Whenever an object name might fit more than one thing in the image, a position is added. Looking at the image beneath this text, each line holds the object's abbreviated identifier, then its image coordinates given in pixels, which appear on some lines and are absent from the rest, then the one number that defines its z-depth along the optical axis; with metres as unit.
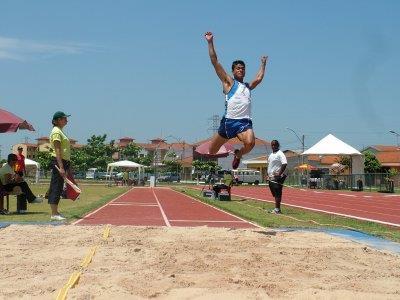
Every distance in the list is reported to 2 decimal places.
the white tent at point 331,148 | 35.06
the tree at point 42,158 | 67.31
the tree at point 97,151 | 71.88
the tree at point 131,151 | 79.06
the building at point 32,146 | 120.25
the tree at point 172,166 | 80.44
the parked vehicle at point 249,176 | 56.59
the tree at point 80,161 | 71.19
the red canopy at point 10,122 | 12.13
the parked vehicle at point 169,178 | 70.19
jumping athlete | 6.92
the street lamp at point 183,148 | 103.78
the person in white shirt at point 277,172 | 11.61
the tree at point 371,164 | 59.47
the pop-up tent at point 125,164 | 43.88
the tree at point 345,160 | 59.63
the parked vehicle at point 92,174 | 69.44
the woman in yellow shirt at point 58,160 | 8.75
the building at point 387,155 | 69.56
